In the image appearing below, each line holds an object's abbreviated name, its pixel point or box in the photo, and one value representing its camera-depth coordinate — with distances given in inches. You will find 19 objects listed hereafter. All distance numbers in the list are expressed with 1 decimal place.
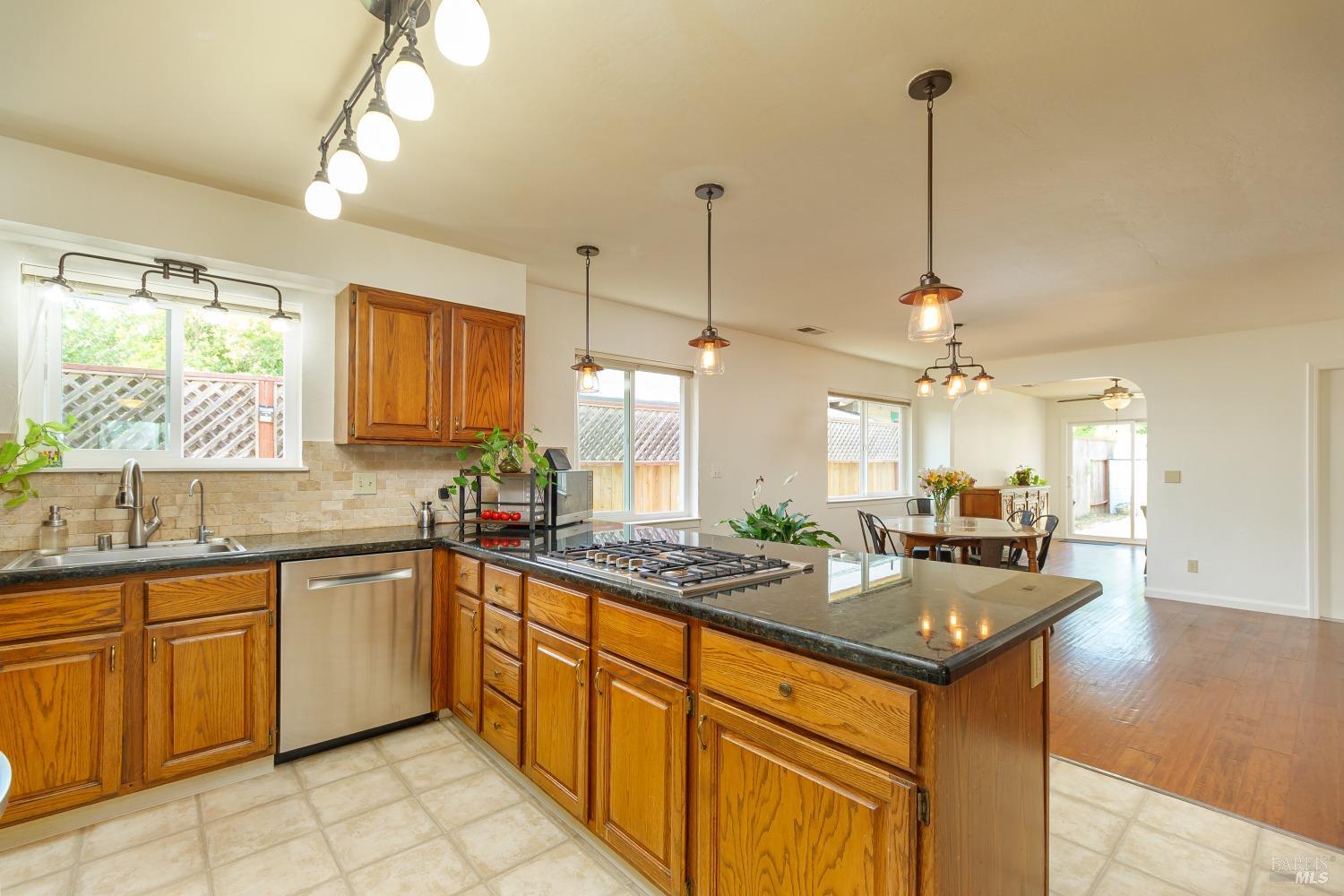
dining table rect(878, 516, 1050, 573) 170.9
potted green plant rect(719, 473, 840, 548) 151.1
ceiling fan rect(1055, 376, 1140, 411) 293.4
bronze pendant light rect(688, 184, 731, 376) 104.8
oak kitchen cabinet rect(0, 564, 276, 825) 78.1
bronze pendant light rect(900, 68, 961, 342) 73.5
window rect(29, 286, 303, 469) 102.6
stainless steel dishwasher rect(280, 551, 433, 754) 98.0
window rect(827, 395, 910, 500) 260.7
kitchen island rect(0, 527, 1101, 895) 45.4
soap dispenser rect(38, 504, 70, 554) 94.1
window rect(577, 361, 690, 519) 178.2
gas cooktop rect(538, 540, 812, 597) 65.8
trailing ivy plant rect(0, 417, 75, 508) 88.7
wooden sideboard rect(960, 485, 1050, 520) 309.0
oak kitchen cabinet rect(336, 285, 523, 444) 116.6
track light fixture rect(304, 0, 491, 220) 44.4
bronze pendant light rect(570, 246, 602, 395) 127.2
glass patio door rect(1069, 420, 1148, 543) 367.2
